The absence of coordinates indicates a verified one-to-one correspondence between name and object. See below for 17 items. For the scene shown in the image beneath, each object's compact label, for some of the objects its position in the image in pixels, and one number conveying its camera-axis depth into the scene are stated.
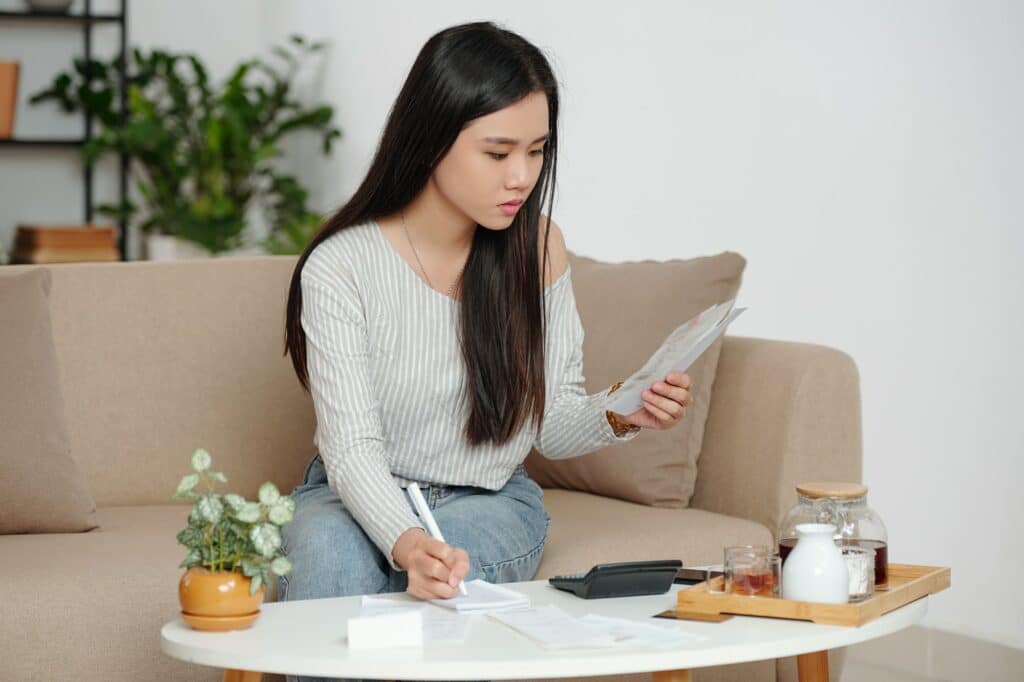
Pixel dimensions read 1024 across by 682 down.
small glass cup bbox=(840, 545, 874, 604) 3.44
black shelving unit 8.91
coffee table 3.20
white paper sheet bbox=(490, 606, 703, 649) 3.27
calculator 3.52
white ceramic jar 3.39
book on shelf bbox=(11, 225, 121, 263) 8.12
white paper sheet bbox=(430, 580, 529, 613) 3.44
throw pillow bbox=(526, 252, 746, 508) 4.39
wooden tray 3.37
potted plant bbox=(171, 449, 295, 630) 3.34
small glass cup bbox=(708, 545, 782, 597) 3.46
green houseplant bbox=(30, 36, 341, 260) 8.42
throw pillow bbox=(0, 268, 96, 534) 4.17
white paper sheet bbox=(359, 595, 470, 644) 3.31
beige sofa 3.93
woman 3.76
